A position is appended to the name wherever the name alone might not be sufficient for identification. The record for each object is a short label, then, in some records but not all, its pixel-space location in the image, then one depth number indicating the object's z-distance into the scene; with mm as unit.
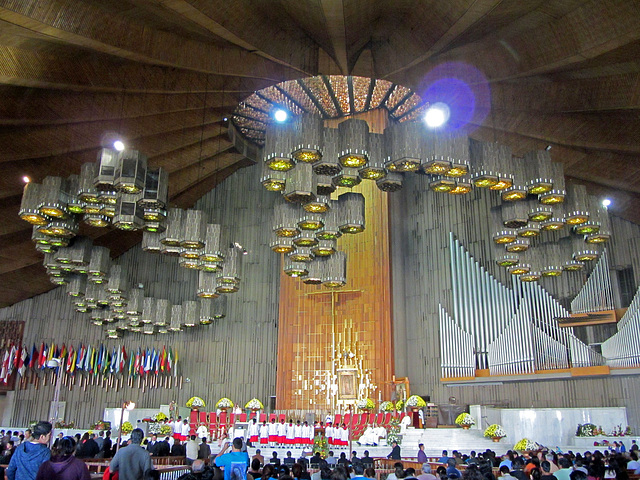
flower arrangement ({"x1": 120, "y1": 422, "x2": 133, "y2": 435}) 19712
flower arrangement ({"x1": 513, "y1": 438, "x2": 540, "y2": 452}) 14723
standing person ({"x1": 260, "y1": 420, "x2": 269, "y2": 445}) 19516
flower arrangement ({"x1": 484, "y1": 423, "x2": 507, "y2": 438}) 17312
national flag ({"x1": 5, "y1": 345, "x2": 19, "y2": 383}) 27266
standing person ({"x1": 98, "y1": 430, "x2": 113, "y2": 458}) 13031
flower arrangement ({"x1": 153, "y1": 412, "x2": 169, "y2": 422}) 21997
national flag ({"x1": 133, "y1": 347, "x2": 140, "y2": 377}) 27098
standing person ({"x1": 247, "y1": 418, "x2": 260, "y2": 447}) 19502
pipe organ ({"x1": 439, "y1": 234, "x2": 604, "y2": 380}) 19594
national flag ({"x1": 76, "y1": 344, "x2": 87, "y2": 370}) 27659
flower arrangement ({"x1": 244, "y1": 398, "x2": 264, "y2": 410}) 23516
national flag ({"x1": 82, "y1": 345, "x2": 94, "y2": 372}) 27641
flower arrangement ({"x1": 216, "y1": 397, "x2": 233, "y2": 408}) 23719
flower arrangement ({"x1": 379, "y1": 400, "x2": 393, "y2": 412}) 20489
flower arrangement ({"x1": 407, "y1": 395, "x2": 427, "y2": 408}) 20328
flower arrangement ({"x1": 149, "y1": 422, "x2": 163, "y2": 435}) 19950
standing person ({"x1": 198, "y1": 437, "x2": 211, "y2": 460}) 11552
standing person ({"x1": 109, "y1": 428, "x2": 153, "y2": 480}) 6525
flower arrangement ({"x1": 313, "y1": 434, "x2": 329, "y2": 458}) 14426
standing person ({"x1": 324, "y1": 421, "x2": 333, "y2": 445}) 18573
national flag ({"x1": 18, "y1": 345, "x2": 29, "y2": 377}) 27717
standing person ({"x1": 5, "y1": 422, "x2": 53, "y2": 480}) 5520
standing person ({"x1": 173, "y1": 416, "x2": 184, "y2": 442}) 20638
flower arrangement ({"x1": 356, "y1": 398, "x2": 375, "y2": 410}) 20641
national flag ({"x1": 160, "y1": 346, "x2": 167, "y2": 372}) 27109
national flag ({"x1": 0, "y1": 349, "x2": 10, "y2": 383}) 27170
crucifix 23941
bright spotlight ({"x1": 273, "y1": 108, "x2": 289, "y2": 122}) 23308
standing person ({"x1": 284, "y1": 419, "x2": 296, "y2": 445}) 19344
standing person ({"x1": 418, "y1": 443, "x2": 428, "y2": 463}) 12969
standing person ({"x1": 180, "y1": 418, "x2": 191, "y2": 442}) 20472
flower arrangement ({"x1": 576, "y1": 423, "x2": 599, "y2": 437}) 17469
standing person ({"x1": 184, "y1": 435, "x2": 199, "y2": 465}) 12695
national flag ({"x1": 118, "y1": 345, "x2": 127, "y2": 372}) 27578
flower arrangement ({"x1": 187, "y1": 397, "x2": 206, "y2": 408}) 23797
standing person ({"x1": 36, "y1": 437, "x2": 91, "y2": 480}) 5285
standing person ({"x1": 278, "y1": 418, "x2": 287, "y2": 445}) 19406
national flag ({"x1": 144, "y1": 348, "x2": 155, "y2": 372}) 26884
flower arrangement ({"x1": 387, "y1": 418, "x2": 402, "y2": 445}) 16688
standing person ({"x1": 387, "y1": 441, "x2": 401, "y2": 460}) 13922
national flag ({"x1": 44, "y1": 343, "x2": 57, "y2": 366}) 27875
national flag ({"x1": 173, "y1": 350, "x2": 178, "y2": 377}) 27297
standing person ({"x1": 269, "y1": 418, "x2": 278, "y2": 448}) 19453
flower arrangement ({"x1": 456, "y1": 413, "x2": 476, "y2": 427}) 18594
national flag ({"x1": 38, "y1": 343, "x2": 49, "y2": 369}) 27703
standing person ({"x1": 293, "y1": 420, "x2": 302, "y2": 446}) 19281
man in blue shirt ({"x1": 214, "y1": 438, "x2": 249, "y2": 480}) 7289
